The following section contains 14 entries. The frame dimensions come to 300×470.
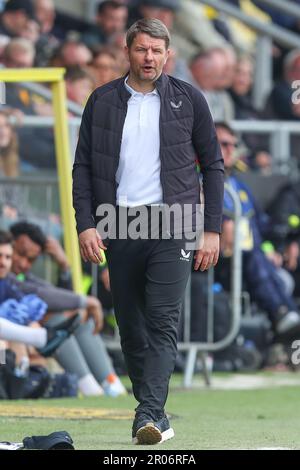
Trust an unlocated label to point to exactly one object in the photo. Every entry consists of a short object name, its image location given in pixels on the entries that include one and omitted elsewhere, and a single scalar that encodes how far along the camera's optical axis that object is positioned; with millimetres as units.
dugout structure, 11555
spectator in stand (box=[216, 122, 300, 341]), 13367
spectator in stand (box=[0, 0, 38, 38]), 15117
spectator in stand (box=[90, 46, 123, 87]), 14562
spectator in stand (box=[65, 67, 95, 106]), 13844
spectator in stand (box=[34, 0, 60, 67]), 15047
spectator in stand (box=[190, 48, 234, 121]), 16625
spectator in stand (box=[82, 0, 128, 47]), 16594
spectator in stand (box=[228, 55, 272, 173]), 17141
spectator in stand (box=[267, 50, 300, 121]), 17250
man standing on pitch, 7395
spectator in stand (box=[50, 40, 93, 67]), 14625
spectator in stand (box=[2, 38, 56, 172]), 12945
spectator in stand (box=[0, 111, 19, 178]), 12312
